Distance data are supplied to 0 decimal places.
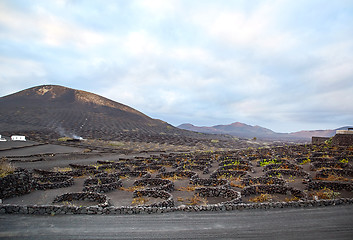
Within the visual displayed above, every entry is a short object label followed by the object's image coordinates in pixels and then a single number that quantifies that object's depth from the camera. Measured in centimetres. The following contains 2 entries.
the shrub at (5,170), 1483
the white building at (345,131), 3458
